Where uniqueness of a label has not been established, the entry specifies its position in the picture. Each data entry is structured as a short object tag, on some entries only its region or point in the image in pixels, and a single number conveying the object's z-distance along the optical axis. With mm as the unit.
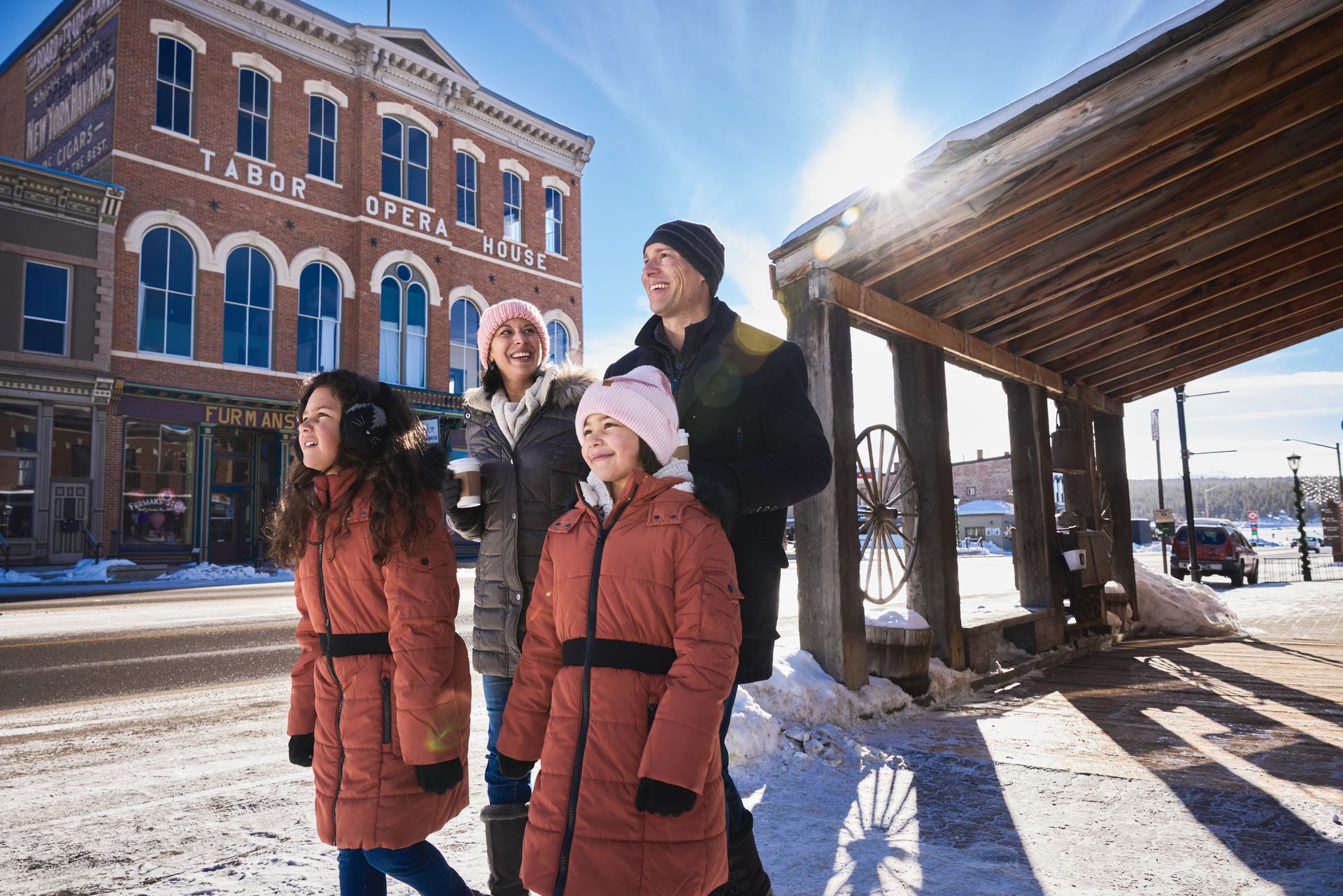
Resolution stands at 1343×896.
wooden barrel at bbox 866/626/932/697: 5301
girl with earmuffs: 2117
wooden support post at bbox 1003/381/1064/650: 7660
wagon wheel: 6434
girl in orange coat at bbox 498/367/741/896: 1713
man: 2240
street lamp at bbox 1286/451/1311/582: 20172
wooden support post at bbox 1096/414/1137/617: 9484
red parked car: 19562
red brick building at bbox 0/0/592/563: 18125
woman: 2516
